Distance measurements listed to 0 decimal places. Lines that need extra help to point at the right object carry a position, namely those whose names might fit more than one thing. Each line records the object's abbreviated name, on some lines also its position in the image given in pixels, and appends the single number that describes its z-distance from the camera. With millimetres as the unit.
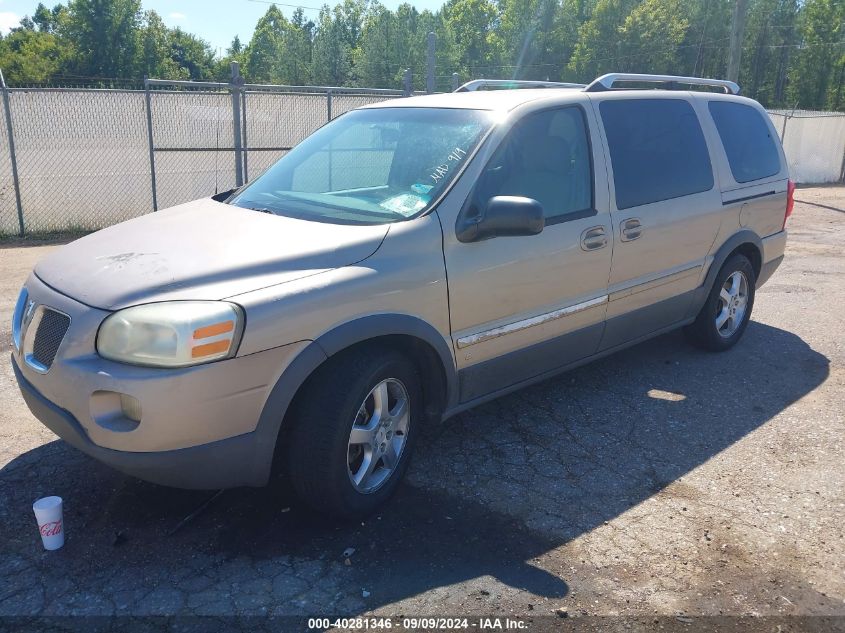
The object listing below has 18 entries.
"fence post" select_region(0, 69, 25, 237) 9820
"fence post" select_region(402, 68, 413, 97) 11987
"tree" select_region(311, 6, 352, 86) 64750
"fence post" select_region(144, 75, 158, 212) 10141
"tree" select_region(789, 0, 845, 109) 54375
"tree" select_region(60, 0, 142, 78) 65500
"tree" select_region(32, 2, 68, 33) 99688
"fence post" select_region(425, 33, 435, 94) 14024
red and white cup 3100
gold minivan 2900
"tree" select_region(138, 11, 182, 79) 68219
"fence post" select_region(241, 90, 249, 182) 10812
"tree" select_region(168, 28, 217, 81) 91312
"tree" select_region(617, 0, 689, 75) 62500
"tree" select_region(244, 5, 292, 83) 71188
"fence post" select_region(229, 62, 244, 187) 10516
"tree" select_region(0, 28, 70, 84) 59031
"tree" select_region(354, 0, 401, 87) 59406
